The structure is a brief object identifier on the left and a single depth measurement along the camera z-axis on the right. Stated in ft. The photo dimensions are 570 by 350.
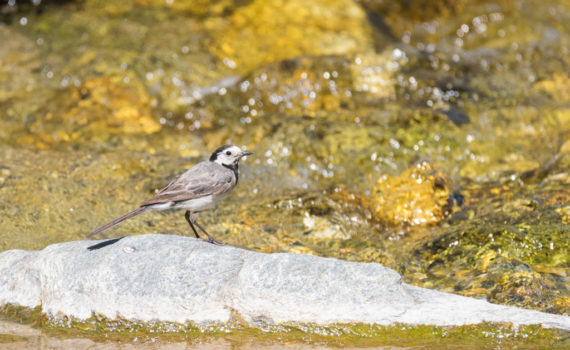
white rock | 35.27
